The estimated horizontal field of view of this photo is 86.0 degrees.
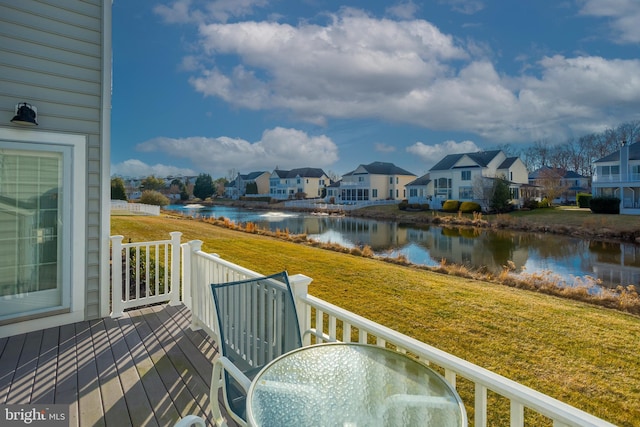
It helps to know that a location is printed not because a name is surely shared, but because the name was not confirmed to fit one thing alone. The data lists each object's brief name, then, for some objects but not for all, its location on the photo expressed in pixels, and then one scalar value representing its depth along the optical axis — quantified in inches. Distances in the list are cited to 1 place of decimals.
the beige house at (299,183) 1969.7
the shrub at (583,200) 1001.4
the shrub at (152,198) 1235.9
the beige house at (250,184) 2221.9
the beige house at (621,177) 890.1
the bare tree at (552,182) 1148.6
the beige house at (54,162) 138.1
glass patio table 51.4
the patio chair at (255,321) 87.0
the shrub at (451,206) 1064.2
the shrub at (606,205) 837.2
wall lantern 134.0
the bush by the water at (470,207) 1024.2
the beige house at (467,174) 1167.0
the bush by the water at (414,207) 1129.4
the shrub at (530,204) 1010.7
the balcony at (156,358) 58.7
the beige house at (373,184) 1556.3
